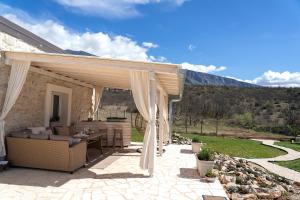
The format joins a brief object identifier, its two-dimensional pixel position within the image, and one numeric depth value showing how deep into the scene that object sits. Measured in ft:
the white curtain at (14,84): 16.05
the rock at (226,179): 15.59
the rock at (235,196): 12.99
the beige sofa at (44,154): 15.40
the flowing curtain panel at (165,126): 27.82
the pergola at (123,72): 15.32
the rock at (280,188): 15.05
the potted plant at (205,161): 15.68
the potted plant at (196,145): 24.04
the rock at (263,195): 13.72
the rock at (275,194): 13.93
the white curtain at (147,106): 15.80
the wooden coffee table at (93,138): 18.86
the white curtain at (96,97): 31.67
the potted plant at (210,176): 14.95
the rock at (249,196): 13.15
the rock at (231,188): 14.15
